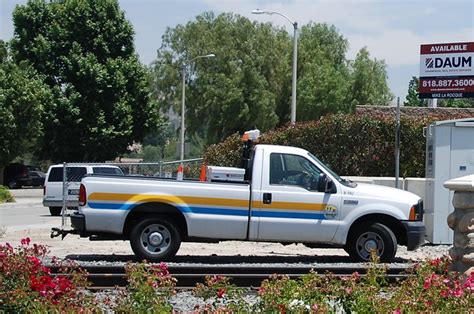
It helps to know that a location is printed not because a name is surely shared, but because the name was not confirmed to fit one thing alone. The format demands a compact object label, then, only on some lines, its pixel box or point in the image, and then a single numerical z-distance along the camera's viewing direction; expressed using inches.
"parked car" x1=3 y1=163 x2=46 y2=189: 2198.6
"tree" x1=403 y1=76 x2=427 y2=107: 3660.2
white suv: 1145.4
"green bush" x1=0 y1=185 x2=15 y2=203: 1491.1
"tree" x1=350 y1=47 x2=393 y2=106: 2383.1
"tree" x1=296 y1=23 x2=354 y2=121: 2277.3
